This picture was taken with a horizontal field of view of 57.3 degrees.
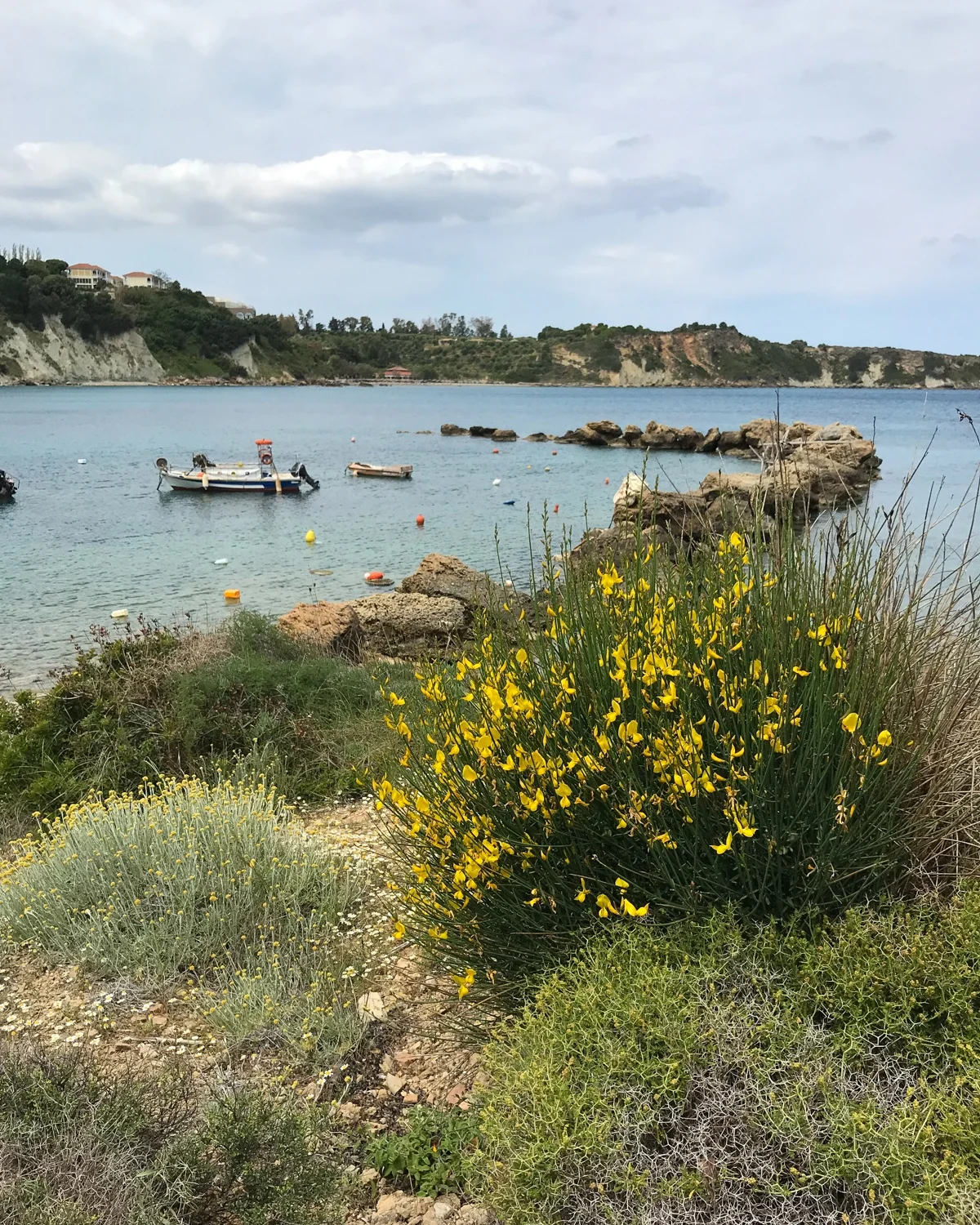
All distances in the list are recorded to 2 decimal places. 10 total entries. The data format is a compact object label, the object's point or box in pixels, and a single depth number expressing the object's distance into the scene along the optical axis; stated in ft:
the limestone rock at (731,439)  164.04
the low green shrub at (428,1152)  9.64
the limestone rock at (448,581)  39.44
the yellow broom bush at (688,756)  9.66
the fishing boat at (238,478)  114.62
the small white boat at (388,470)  134.31
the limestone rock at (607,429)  195.31
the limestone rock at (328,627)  32.50
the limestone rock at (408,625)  35.06
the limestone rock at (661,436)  173.88
